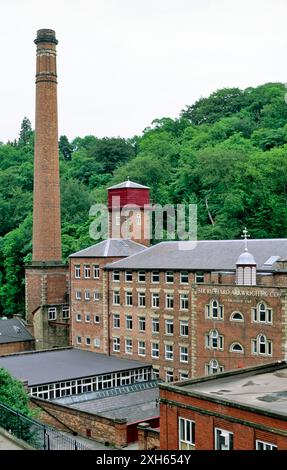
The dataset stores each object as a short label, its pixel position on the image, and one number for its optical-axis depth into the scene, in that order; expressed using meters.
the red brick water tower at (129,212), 49.91
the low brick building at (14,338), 51.72
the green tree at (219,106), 104.43
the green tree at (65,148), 124.95
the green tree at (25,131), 130.88
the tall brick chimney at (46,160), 53.12
